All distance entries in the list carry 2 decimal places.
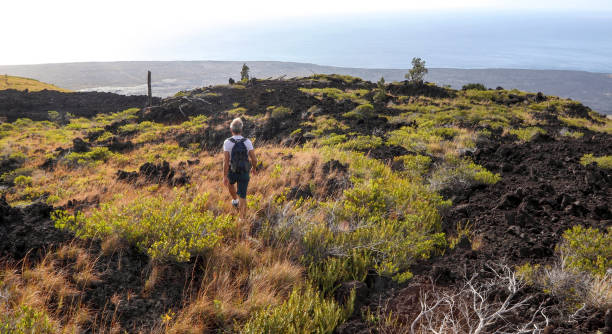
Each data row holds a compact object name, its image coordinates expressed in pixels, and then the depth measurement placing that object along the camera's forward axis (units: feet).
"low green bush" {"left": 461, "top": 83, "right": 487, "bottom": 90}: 90.08
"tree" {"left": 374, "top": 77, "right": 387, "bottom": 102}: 63.41
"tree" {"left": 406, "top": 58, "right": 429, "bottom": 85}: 90.02
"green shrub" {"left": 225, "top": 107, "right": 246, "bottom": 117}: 55.42
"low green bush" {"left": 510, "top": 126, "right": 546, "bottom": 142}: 32.09
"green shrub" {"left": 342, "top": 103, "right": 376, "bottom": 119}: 46.58
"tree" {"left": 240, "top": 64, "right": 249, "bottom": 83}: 98.84
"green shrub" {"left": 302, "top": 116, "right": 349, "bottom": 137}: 37.83
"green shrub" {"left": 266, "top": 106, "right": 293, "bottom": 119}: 50.44
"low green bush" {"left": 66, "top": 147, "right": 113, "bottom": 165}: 32.14
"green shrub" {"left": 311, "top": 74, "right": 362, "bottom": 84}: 92.60
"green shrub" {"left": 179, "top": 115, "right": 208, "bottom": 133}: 48.85
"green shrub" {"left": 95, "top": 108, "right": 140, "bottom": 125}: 60.59
